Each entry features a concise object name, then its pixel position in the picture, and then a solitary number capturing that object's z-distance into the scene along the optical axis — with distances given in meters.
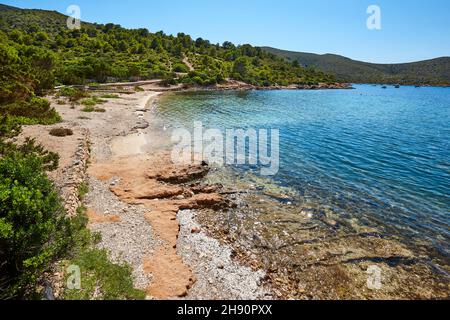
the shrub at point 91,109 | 38.95
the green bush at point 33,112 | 25.84
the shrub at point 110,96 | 55.00
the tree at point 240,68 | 129.26
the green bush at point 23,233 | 6.66
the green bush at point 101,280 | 8.01
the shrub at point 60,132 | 23.66
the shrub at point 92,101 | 43.34
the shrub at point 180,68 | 111.88
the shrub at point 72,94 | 46.30
